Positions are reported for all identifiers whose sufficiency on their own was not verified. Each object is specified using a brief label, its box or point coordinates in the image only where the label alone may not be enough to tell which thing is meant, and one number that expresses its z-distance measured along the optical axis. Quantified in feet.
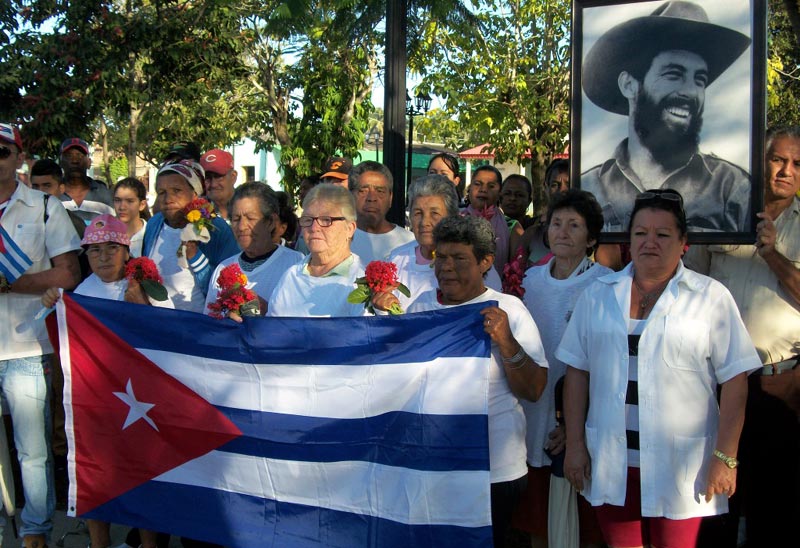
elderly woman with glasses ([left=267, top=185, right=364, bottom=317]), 13.75
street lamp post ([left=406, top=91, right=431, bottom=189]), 51.78
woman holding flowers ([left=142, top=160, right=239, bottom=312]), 16.35
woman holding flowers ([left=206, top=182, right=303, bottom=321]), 15.42
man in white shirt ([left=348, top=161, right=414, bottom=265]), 17.67
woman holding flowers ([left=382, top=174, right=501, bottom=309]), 14.36
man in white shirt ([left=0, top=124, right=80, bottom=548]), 15.46
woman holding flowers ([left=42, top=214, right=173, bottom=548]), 15.30
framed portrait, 13.17
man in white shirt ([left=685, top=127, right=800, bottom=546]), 13.41
